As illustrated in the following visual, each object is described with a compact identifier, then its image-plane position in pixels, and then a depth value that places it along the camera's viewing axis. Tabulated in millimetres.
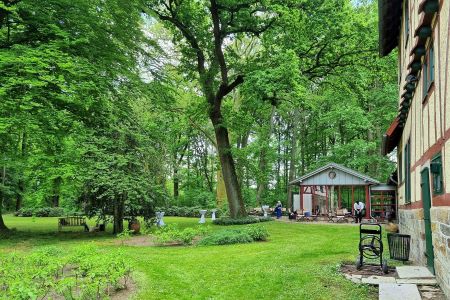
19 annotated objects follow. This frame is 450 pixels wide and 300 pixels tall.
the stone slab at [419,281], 6914
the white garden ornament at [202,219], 24998
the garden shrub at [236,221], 22469
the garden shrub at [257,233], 15012
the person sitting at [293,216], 27469
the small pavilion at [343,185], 26656
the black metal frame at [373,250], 8273
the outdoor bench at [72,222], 20512
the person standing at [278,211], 29986
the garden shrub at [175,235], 14227
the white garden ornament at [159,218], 21150
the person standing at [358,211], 25331
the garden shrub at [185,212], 35406
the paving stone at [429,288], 6564
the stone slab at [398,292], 6173
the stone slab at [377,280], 7369
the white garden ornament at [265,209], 31319
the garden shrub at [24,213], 35125
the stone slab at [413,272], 7355
